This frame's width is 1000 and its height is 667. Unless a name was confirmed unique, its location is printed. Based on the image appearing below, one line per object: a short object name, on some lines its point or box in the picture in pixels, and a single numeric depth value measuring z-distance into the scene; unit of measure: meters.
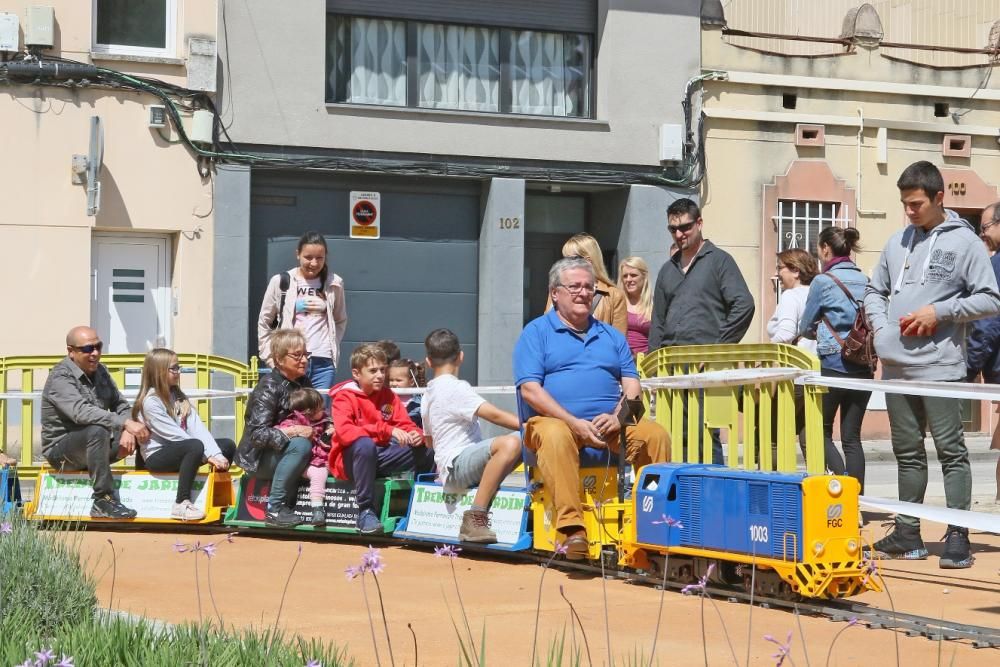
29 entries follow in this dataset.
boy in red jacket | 10.42
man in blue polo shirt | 8.99
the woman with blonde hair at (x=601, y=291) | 10.65
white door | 17.36
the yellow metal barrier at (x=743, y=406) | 9.27
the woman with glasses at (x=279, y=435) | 10.68
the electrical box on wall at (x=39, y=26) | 16.48
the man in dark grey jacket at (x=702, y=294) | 10.55
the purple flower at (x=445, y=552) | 5.70
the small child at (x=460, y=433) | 9.60
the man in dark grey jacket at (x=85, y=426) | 11.11
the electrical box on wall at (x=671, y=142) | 19.09
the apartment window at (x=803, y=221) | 19.75
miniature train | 7.70
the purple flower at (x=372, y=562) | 4.94
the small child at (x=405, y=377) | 12.03
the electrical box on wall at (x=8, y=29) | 16.39
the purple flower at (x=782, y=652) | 4.34
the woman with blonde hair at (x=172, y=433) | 11.16
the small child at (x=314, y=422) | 10.74
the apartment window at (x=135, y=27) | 17.20
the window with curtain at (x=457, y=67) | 18.36
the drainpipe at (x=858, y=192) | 19.92
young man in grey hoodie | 8.95
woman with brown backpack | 10.66
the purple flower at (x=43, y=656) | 4.57
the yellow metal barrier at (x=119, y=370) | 12.76
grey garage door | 18.03
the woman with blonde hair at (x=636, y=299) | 11.69
